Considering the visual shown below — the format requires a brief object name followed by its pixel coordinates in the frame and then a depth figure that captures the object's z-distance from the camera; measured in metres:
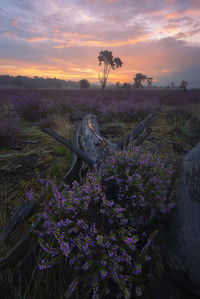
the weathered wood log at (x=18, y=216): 1.74
